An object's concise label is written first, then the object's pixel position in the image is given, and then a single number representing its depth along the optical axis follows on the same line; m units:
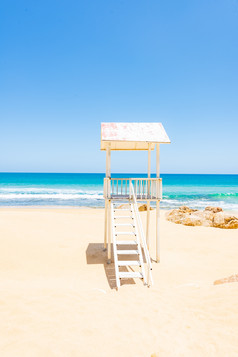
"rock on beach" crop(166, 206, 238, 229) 15.48
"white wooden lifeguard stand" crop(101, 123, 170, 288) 9.51
